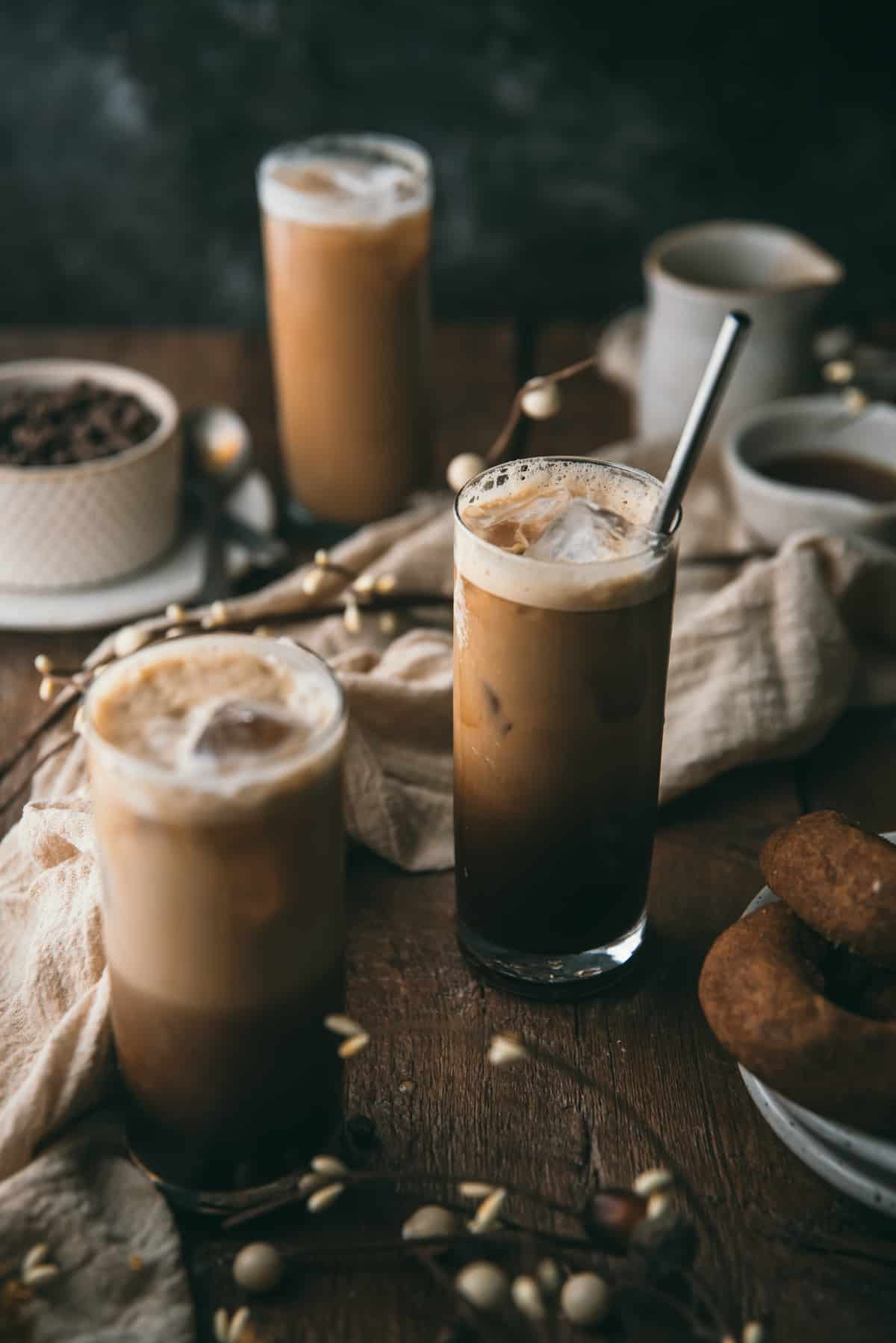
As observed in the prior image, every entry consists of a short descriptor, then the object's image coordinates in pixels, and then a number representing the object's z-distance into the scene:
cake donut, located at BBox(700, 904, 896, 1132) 0.62
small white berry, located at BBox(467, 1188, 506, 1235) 0.62
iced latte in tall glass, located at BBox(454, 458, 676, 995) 0.66
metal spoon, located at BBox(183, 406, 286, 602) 0.90
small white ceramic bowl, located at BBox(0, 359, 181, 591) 0.83
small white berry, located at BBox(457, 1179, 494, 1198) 0.62
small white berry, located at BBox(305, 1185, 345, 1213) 0.62
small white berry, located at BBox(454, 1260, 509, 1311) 0.60
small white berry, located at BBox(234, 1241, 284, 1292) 0.61
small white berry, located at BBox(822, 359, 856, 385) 0.90
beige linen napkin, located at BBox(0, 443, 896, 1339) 0.64
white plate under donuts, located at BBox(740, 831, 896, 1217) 0.62
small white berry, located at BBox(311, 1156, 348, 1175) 0.62
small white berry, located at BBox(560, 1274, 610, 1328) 0.61
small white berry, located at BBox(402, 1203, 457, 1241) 0.62
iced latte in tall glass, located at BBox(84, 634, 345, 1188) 0.60
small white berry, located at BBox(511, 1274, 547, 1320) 0.59
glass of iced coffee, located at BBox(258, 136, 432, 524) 0.88
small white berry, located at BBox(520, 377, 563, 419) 0.75
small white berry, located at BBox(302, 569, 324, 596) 0.79
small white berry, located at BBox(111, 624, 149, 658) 0.76
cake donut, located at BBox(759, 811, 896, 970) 0.65
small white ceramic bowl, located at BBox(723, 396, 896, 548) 0.85
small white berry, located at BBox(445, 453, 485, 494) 0.79
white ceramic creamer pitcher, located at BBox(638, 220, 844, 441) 0.92
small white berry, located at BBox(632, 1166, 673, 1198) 0.61
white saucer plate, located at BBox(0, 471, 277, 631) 0.84
